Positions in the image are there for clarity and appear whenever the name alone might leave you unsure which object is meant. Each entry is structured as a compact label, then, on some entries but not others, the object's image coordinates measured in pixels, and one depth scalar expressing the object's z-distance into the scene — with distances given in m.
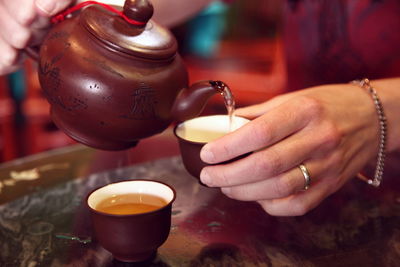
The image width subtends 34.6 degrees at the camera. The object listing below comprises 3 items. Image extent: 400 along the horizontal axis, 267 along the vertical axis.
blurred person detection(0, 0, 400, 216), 0.38
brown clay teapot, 0.36
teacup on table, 0.34
